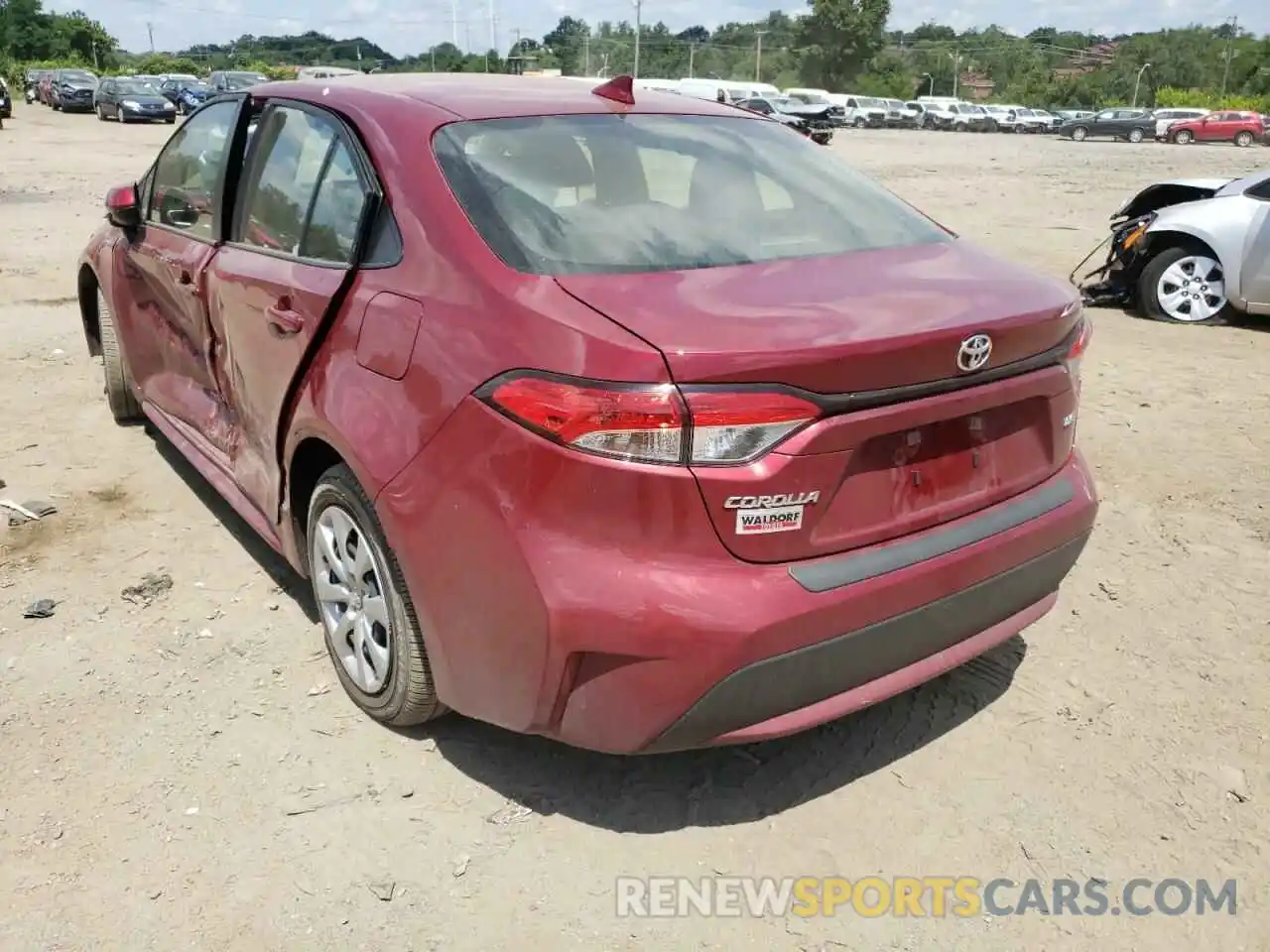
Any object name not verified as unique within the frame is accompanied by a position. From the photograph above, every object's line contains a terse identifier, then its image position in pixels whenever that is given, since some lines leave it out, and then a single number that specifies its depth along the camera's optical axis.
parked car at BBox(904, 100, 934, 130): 54.69
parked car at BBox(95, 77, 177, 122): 33.38
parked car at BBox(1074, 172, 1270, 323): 7.92
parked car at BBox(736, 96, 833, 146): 34.72
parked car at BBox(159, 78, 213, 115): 37.72
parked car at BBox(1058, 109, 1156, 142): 45.34
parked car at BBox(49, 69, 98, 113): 39.06
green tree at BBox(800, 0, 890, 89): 98.62
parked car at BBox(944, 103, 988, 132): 54.69
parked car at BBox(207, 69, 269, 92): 35.13
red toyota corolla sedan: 2.16
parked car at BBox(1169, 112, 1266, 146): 42.28
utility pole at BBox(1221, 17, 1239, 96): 82.44
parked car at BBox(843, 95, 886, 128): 53.66
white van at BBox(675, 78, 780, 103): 40.65
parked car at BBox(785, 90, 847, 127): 45.28
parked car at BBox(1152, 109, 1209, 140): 44.69
